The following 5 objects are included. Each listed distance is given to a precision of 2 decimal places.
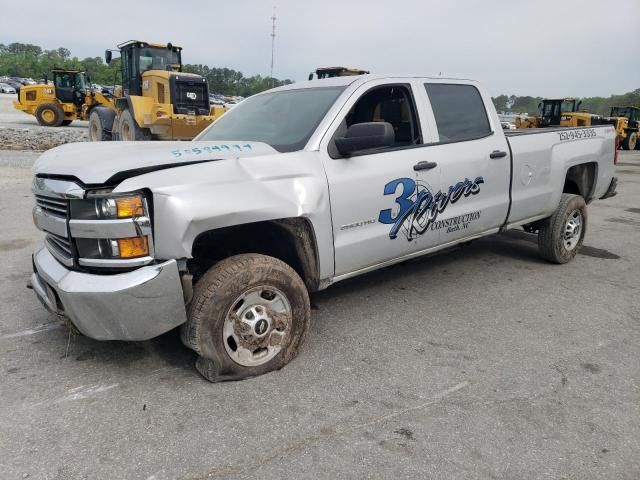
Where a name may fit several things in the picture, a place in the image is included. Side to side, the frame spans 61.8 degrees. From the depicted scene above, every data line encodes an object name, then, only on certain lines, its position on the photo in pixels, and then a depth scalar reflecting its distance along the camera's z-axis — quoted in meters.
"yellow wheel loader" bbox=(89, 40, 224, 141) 13.82
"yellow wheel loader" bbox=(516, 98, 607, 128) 27.02
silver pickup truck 2.84
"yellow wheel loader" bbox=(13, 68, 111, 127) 24.50
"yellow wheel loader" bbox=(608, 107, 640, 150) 28.35
